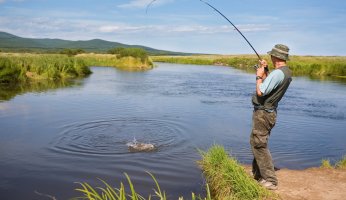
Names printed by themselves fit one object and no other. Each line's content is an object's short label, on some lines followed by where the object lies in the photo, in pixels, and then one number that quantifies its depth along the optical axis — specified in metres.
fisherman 5.52
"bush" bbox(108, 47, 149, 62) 43.62
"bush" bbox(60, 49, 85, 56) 58.47
